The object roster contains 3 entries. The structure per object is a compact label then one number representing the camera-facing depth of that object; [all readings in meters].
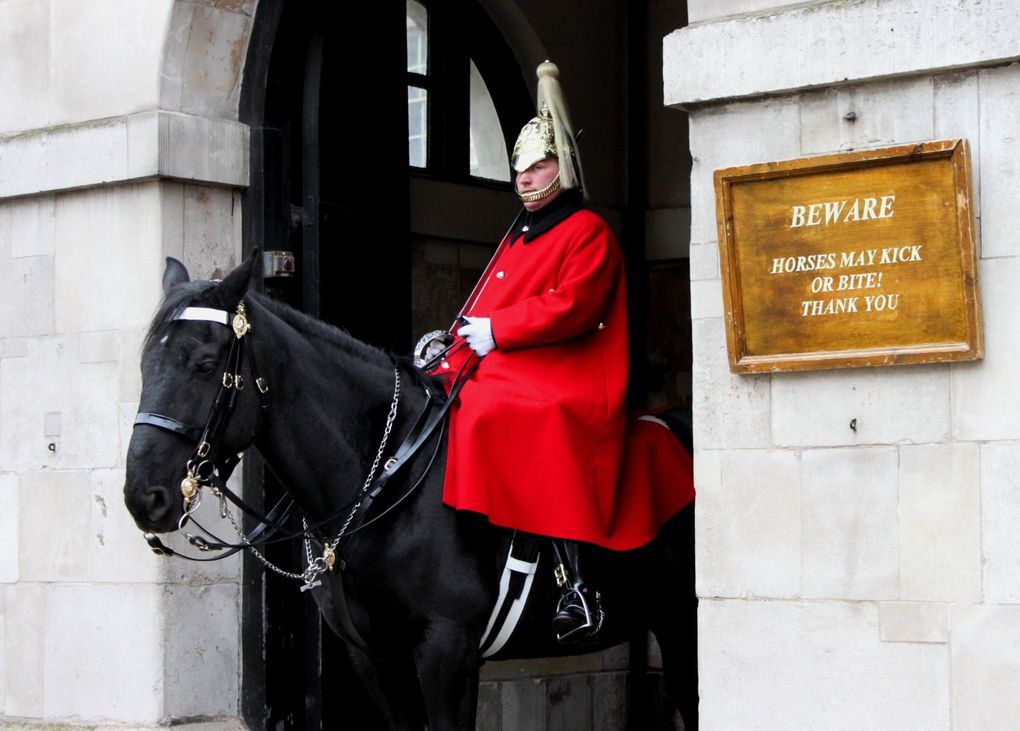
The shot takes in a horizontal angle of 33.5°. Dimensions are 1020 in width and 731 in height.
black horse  5.08
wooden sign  4.77
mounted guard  5.49
